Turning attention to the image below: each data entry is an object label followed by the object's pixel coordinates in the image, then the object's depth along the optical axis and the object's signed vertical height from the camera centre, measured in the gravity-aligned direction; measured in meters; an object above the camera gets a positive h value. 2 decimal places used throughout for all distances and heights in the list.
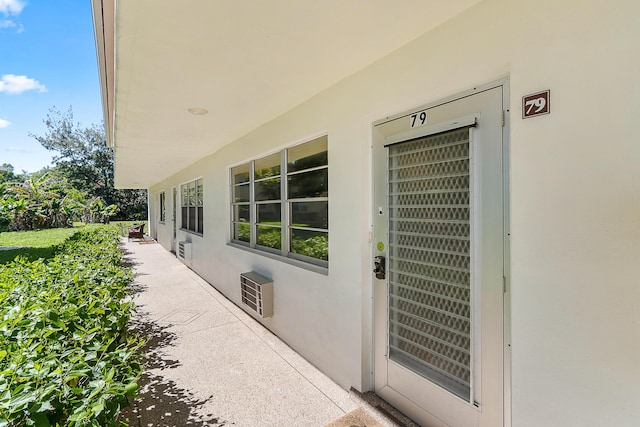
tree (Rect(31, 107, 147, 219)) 28.50 +4.85
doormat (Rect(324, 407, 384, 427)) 2.27 -1.59
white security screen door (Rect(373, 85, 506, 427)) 1.78 -0.34
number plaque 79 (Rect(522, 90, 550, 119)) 1.52 +0.53
